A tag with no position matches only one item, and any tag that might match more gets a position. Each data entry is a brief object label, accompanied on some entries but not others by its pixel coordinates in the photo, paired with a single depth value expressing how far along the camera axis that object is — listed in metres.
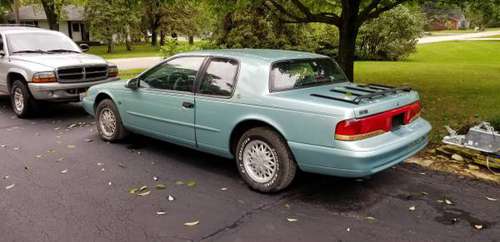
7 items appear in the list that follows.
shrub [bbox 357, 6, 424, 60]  23.84
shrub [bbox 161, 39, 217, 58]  15.84
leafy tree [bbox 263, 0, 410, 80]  9.88
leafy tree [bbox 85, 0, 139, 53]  35.19
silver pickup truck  8.49
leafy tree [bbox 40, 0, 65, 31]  33.91
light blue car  4.20
